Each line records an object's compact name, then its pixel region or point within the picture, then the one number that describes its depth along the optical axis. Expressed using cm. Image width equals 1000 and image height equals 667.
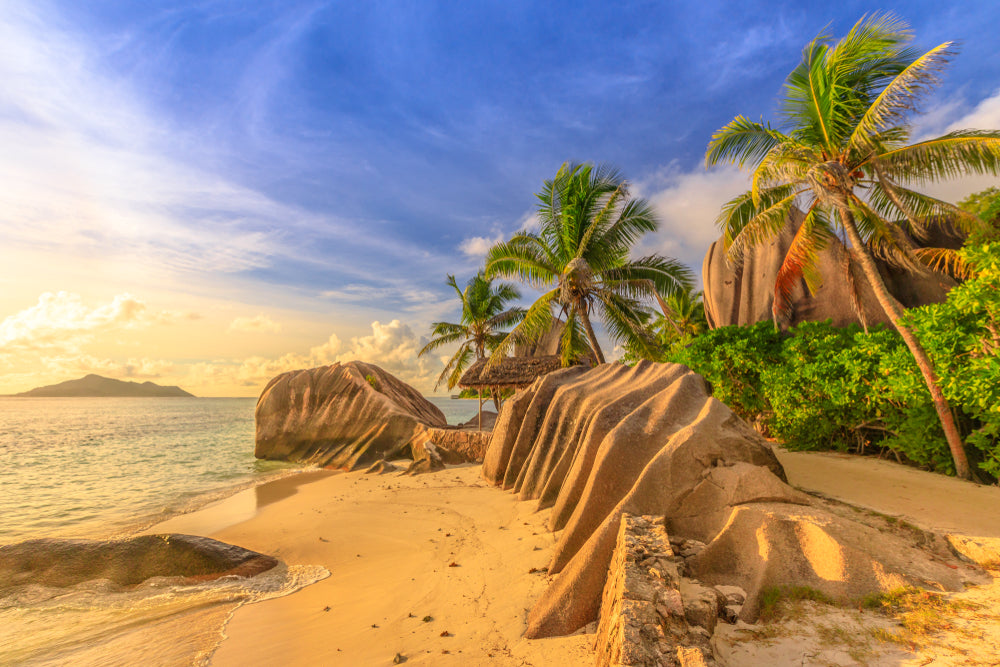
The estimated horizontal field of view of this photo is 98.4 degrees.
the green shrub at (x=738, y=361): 1092
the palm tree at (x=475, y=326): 2542
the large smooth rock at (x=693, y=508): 353
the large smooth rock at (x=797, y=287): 1402
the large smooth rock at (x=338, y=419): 1647
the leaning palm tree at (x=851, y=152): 855
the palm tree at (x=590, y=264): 1454
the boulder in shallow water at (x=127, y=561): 604
